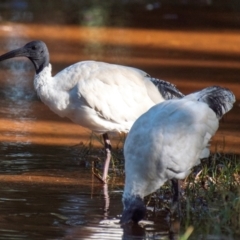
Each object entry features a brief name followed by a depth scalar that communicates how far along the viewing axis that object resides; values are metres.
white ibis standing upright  16.95
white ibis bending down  13.92
